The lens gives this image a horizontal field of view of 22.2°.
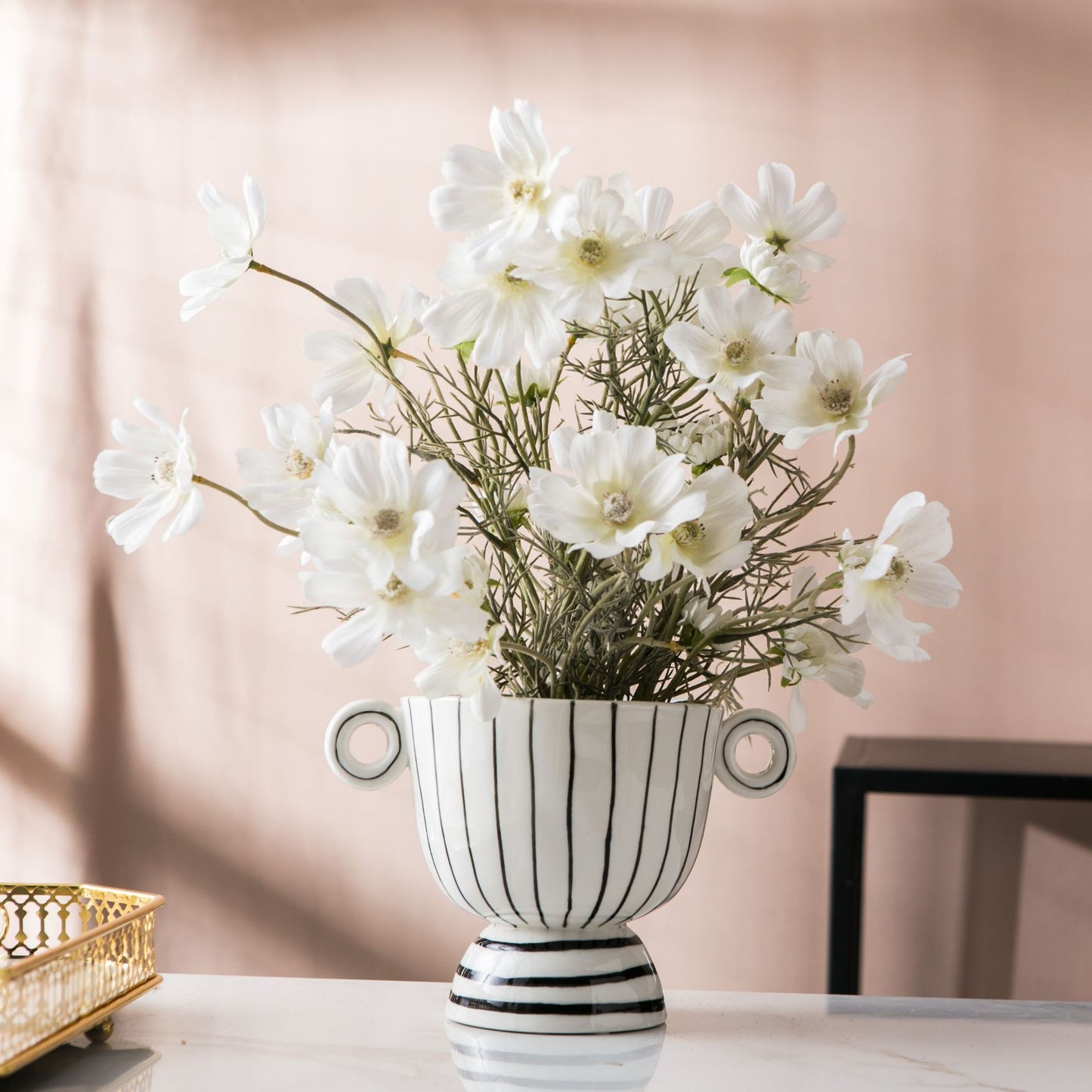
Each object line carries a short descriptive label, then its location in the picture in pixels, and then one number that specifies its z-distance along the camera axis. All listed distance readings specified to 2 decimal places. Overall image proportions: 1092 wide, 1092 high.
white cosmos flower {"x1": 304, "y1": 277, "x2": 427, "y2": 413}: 1.27
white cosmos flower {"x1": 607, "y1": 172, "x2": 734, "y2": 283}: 1.25
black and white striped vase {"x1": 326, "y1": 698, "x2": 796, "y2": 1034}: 1.27
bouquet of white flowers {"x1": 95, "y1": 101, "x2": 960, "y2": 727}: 1.20
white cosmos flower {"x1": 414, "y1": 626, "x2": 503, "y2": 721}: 1.23
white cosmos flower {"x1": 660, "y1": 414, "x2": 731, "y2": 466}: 1.27
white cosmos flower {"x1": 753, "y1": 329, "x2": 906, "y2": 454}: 1.24
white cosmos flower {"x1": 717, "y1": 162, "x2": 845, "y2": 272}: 1.28
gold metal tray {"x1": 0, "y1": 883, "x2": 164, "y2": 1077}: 1.21
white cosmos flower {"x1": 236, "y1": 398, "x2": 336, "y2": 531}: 1.24
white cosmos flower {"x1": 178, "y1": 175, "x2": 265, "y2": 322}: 1.25
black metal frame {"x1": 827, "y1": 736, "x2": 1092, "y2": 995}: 1.75
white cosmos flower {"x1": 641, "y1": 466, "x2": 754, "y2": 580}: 1.23
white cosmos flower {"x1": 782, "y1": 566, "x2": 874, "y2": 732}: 1.31
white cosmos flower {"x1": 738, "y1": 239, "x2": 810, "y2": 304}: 1.27
